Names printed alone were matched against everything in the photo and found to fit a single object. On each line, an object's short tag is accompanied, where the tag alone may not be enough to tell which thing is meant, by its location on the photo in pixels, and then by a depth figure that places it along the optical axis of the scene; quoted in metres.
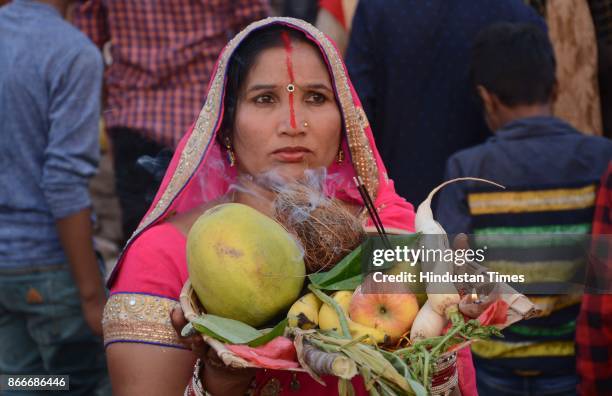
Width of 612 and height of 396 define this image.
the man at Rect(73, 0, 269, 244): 3.89
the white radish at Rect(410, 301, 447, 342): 2.83
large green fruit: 2.86
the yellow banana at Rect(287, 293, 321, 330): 2.84
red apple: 2.84
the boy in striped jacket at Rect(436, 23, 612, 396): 3.48
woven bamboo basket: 2.80
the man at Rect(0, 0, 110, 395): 3.63
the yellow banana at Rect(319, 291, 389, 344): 2.82
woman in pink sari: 3.06
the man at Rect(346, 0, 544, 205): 3.80
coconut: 2.92
